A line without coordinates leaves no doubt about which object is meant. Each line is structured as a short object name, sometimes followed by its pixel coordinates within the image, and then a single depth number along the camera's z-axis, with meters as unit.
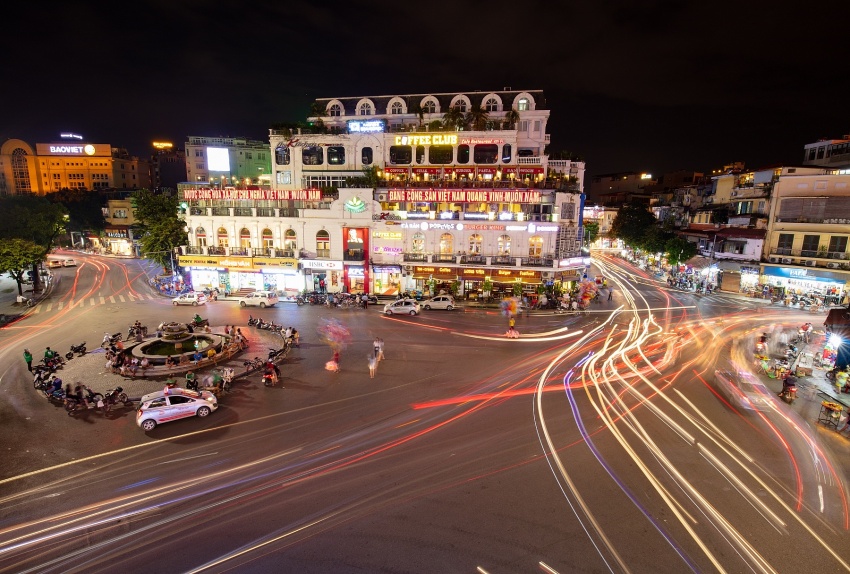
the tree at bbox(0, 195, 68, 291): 44.11
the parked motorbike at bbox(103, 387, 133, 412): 17.92
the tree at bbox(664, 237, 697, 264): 51.31
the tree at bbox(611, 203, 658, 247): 68.38
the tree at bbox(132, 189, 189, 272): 44.66
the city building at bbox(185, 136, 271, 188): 78.62
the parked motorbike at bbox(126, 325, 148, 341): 27.62
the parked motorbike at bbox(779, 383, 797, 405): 19.20
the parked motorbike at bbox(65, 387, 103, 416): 17.81
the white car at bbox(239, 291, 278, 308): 37.38
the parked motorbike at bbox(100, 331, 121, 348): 25.30
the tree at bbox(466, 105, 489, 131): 42.91
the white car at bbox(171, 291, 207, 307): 38.09
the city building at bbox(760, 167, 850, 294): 38.41
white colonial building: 39.88
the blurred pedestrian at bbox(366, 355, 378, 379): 21.68
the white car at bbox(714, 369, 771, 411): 19.00
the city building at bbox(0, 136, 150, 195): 97.69
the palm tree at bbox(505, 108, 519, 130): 42.50
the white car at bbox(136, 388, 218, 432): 16.38
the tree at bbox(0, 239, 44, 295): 36.44
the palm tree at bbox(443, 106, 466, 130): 43.22
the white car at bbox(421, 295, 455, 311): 37.16
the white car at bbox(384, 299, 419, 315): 35.19
